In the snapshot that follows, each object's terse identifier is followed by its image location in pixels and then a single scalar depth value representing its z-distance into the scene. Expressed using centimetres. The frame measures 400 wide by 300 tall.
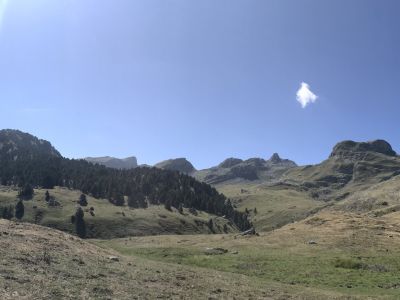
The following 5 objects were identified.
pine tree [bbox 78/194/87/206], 19252
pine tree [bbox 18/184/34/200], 19075
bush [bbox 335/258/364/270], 5412
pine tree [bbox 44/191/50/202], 19025
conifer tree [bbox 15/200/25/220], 16350
